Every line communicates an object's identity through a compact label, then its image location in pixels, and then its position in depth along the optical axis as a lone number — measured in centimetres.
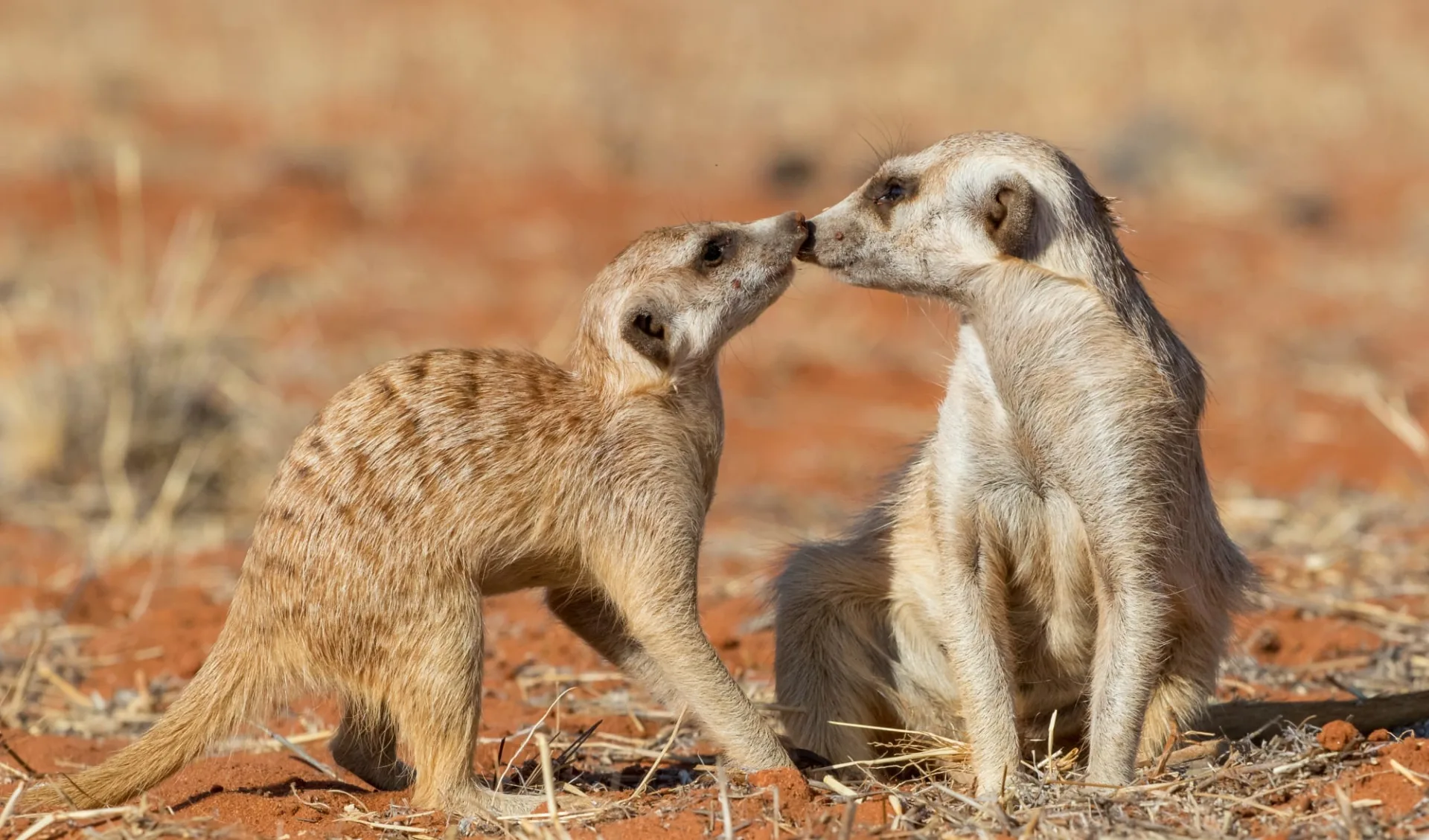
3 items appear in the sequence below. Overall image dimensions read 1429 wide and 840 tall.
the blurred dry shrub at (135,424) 1659
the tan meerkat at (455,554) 757
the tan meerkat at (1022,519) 726
